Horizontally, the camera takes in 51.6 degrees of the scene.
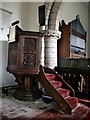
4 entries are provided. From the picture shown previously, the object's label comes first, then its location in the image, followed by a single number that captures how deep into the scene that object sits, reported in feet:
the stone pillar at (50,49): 9.24
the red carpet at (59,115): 5.36
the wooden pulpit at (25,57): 7.01
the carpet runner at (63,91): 6.60
